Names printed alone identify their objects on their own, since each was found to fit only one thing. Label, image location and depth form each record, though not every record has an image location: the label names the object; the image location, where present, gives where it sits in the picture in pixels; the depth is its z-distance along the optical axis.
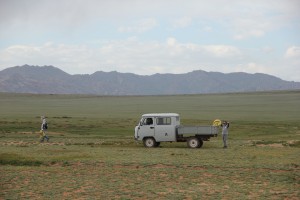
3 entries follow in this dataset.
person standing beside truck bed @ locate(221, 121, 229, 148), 36.25
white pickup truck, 36.47
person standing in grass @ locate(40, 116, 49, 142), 42.34
